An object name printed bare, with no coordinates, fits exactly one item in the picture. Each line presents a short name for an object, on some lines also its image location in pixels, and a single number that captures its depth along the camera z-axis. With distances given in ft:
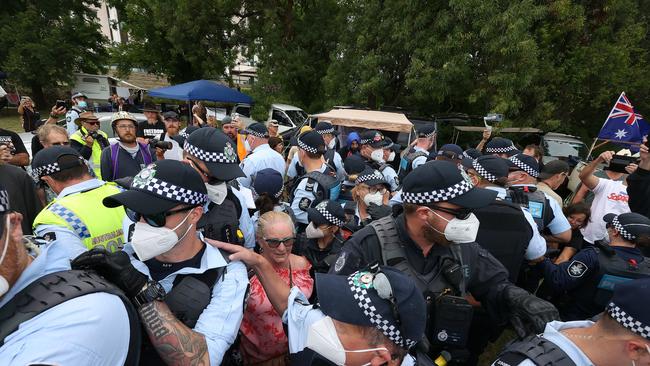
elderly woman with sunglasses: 7.62
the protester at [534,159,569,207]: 13.70
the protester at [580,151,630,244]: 13.98
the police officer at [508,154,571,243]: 10.71
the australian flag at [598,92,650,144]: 21.31
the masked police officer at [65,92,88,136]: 23.44
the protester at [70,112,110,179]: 16.46
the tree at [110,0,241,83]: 54.08
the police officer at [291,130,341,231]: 13.04
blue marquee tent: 46.80
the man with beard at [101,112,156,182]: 14.74
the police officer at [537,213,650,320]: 8.70
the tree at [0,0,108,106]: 64.44
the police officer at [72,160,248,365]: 4.60
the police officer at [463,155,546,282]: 8.96
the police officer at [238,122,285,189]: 15.38
